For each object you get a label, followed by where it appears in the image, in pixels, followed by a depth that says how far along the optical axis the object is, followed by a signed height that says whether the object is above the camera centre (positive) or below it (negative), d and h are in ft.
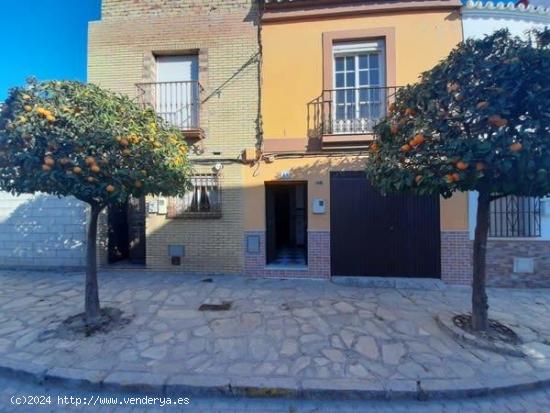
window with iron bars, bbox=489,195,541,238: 22.02 -1.13
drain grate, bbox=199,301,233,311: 17.01 -6.12
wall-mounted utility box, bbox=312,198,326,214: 23.38 -0.17
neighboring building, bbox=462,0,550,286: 21.72 -1.52
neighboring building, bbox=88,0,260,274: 24.53 +9.78
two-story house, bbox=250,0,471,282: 22.53 +5.68
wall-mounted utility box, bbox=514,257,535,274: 21.68 -4.62
